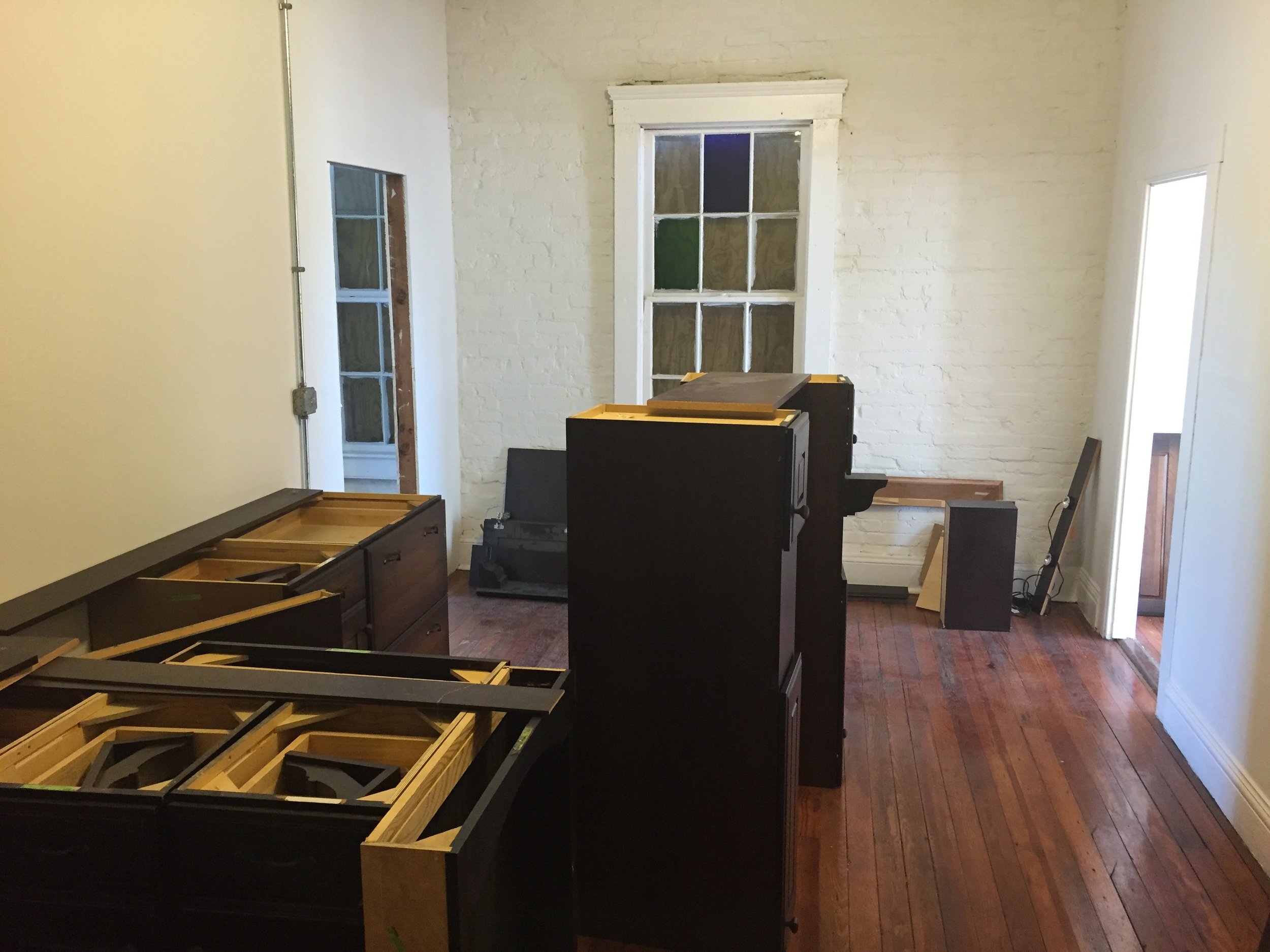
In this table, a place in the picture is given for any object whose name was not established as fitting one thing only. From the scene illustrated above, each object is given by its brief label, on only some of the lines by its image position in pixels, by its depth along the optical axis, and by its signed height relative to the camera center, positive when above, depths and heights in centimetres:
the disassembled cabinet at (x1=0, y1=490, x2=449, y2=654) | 246 -71
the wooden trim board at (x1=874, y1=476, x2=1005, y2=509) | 521 -87
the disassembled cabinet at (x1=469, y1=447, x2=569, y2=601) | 536 -119
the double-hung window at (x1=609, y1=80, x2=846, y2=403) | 510 +50
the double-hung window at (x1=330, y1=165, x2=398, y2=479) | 595 -1
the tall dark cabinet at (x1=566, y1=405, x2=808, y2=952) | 215 -79
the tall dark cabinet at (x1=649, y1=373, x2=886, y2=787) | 306 -76
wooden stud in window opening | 490 -5
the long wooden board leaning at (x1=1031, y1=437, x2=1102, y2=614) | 495 -100
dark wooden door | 482 -97
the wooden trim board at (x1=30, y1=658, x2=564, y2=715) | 181 -68
